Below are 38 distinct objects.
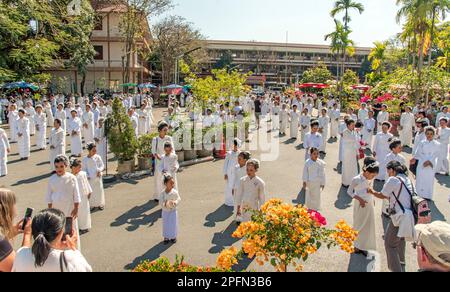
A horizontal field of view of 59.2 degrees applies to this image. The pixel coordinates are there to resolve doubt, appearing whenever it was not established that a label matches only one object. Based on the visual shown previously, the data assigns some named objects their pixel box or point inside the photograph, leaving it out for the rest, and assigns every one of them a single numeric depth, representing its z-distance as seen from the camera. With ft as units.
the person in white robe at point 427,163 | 29.73
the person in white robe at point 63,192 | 19.94
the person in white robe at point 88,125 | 52.54
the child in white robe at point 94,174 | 27.24
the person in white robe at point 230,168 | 28.89
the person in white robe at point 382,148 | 35.12
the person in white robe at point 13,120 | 52.60
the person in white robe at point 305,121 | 56.90
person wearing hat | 8.18
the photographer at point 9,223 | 10.87
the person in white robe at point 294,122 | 60.75
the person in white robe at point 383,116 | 54.13
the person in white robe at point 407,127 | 53.42
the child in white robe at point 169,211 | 21.94
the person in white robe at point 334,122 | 61.36
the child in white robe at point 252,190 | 21.75
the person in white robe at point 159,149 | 29.73
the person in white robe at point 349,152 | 33.19
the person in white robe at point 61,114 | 56.49
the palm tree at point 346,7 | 115.34
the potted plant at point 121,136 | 36.24
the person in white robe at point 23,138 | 45.11
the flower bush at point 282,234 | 11.47
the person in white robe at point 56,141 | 37.78
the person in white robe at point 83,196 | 22.20
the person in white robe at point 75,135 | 42.65
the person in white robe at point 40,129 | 50.83
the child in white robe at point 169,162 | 28.09
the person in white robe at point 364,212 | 19.80
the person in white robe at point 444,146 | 38.17
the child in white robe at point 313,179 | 25.54
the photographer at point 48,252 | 9.27
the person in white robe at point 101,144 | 43.00
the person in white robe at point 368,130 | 48.00
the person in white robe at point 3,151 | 36.37
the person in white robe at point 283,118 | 65.69
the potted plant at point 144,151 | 38.58
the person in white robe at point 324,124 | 51.38
